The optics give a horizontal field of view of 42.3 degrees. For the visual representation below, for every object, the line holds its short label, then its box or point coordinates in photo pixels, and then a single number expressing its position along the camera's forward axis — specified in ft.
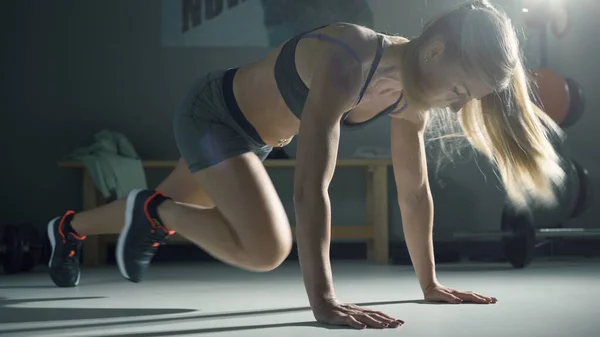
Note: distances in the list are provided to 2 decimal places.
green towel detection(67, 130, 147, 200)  13.35
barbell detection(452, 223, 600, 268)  12.19
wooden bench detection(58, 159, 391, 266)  13.80
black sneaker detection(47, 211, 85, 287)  8.64
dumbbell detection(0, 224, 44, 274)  12.10
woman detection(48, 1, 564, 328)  5.48
